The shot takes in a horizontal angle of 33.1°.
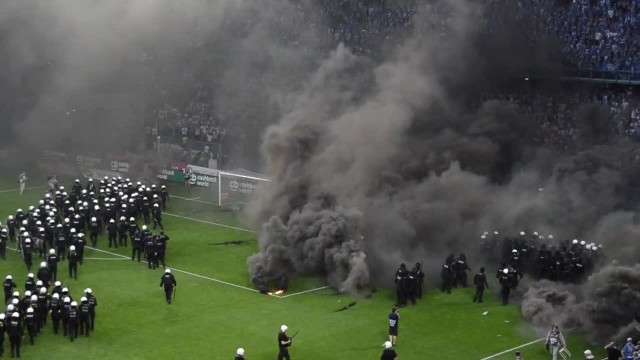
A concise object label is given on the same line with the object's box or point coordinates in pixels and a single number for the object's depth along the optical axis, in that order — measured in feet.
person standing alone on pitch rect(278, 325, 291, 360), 86.79
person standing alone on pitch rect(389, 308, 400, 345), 91.15
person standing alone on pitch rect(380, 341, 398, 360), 80.12
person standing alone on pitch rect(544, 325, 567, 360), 86.43
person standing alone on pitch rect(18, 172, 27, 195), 168.25
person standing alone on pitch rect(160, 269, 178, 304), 105.19
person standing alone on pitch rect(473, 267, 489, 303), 105.70
